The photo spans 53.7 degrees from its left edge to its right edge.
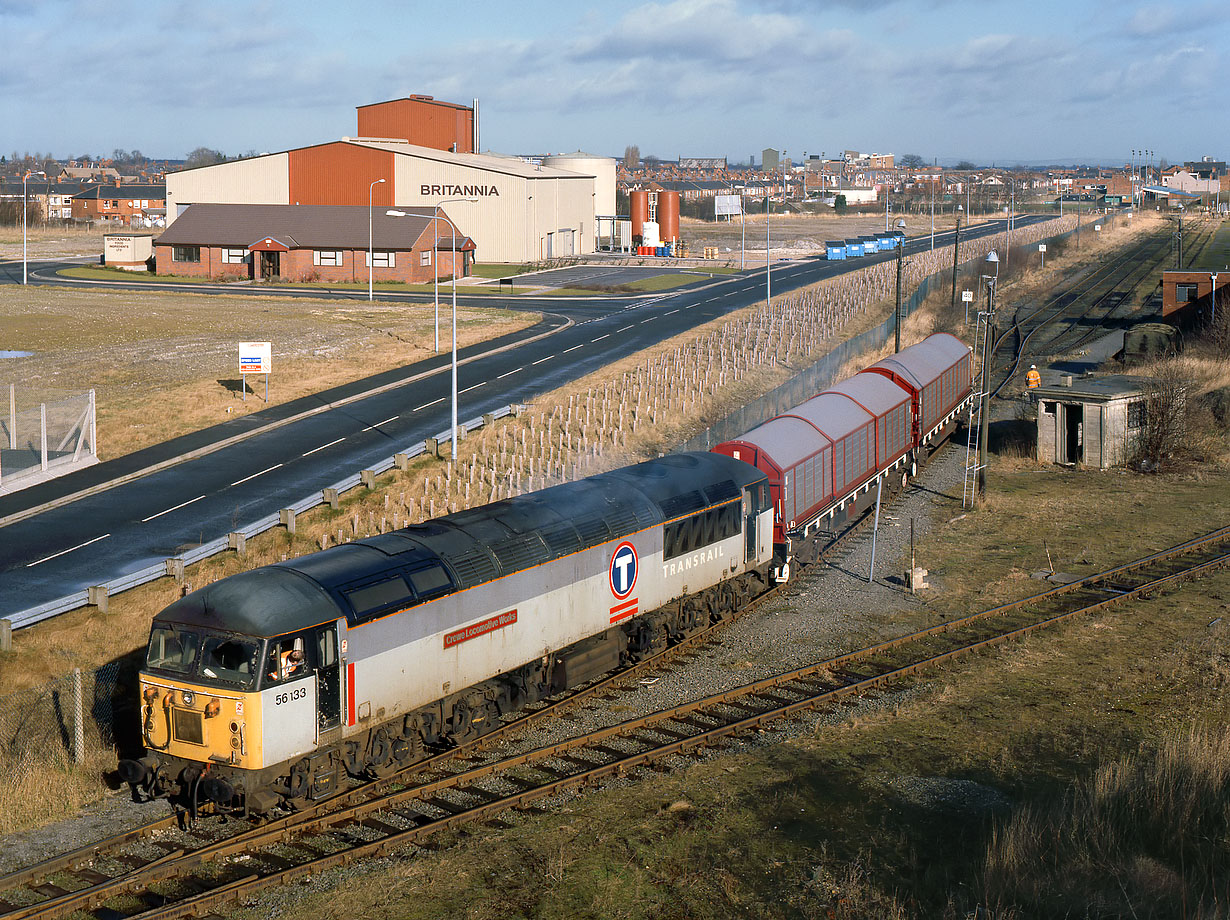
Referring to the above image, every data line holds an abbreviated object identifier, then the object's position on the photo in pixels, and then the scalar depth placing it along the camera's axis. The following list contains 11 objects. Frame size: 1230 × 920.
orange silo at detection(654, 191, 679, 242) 140.38
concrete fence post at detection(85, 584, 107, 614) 27.77
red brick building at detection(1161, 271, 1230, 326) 73.44
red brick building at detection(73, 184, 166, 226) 196.38
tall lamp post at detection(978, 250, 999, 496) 41.16
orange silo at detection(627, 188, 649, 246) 144.38
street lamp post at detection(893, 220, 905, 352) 60.77
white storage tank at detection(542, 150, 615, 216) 160.88
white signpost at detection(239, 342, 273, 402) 52.69
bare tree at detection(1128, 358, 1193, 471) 45.88
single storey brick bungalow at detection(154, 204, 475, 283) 99.50
